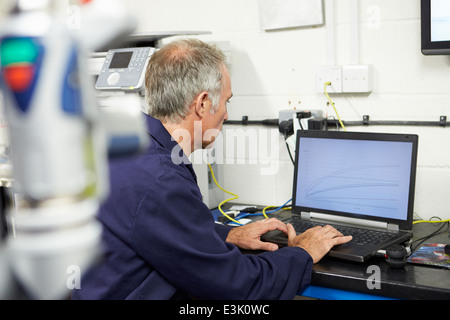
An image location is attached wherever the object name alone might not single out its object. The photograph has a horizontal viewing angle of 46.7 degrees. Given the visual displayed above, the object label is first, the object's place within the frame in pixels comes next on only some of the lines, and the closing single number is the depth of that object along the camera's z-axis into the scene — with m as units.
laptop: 1.60
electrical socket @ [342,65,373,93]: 1.88
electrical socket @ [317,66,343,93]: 1.93
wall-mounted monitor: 1.68
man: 1.19
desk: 1.26
